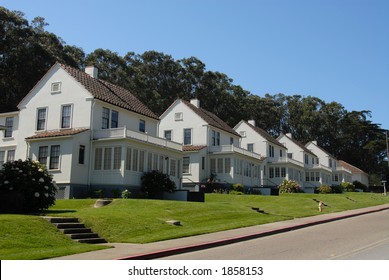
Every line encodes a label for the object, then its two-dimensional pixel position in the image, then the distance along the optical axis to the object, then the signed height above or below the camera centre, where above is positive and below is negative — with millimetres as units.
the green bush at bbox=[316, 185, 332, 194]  56312 +812
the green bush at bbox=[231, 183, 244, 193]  42375 +610
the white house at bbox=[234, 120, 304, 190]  57688 +5419
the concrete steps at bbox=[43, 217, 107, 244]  15062 -1414
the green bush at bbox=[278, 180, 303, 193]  50688 +866
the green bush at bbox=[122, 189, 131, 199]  28734 -197
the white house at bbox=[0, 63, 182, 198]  30219 +3850
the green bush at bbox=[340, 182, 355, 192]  68375 +1403
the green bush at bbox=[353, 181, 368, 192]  78750 +1818
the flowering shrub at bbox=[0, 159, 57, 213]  18934 +63
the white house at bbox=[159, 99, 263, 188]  43375 +4417
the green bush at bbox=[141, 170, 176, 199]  31125 +531
